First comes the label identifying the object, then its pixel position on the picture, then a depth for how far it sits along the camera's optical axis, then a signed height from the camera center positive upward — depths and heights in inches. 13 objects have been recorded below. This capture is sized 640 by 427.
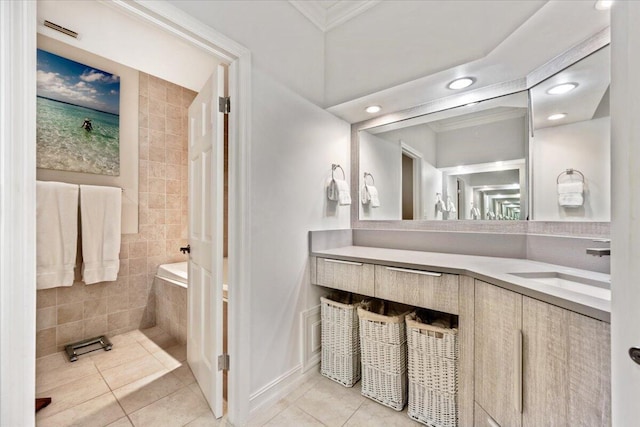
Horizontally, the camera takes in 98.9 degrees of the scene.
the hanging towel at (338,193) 83.9 +6.1
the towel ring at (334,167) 86.2 +14.7
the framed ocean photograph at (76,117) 86.5 +33.1
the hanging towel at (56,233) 83.6 -5.9
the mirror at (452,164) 68.9 +14.1
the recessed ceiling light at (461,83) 67.8 +32.8
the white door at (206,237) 60.9 -5.9
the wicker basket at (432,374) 56.3 -34.5
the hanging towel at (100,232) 92.3 -6.1
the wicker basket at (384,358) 64.2 -35.1
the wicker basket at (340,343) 72.9 -35.5
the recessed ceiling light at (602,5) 42.8 +32.9
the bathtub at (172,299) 97.1 -32.0
